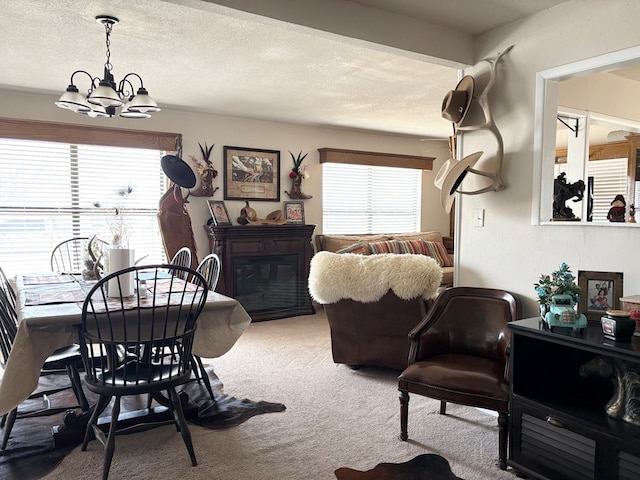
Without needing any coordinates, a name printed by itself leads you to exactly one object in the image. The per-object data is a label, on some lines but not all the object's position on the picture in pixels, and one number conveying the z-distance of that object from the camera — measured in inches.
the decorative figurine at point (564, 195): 105.3
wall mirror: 100.9
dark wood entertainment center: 72.2
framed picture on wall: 215.9
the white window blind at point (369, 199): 249.0
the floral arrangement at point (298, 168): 229.6
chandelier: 103.9
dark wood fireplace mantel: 205.3
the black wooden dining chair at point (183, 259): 158.3
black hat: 155.9
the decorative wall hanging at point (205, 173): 206.8
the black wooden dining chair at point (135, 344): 85.4
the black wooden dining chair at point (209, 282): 120.6
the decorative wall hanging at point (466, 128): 109.8
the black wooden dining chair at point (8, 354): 94.1
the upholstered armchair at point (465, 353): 89.7
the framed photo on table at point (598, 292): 86.1
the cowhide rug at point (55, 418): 89.1
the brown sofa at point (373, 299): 126.9
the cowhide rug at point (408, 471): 85.4
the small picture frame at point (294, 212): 229.8
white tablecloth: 83.6
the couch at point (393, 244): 226.1
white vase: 108.3
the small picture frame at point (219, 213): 207.5
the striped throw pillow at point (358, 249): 219.7
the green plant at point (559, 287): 84.6
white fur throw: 126.0
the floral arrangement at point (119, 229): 121.4
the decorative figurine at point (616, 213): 101.3
